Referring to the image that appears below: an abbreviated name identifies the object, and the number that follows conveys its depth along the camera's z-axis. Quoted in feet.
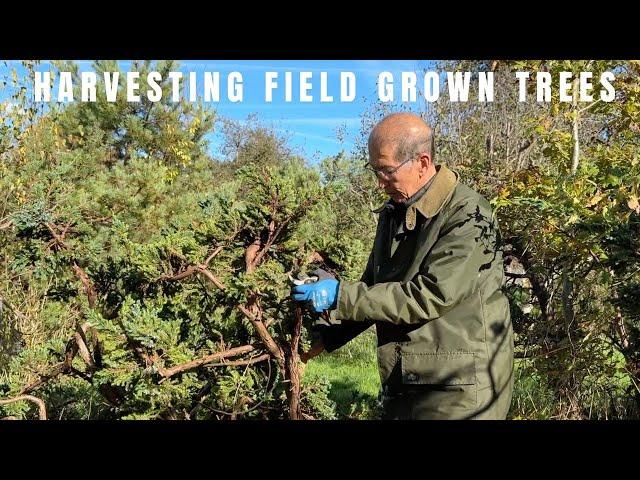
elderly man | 6.93
